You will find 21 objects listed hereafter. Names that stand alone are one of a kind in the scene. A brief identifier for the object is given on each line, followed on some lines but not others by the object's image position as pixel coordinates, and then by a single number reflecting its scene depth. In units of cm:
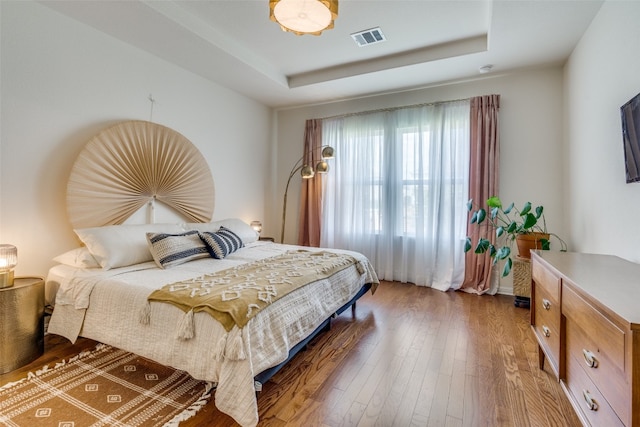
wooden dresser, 90
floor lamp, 394
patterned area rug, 151
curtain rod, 384
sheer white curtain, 381
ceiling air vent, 291
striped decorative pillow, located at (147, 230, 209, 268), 244
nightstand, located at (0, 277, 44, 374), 187
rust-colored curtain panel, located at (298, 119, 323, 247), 464
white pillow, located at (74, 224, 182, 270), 230
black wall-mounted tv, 162
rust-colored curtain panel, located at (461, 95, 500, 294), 356
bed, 149
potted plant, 301
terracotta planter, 304
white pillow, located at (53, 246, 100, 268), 228
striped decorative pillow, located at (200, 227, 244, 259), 278
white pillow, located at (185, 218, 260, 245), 326
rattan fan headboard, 256
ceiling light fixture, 176
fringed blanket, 154
